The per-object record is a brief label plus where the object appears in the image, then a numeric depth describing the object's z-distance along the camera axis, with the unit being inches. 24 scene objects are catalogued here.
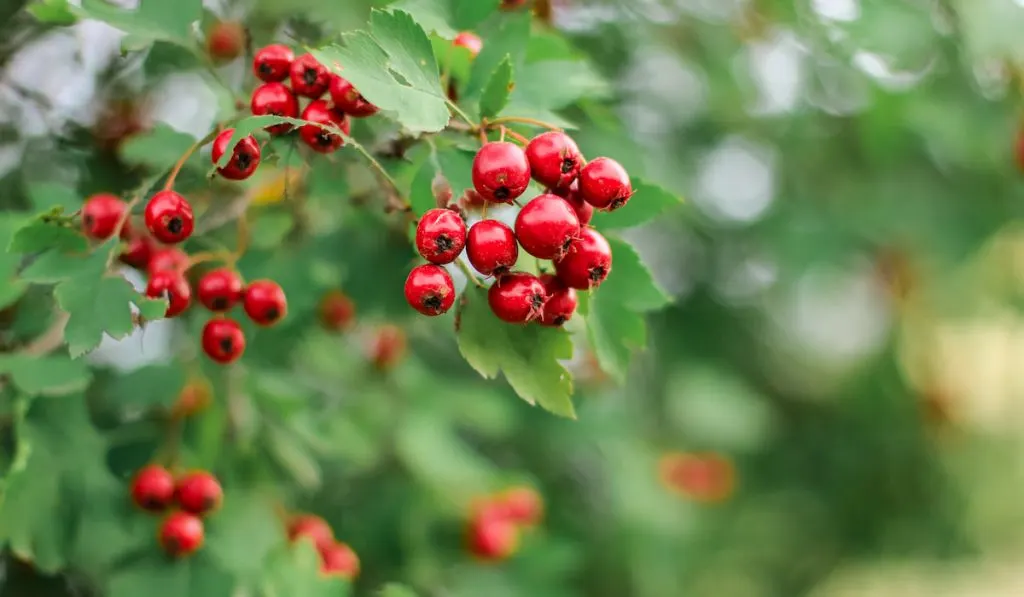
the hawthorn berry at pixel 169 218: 22.2
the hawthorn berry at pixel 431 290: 21.5
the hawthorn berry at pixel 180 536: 24.3
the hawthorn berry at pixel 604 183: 21.5
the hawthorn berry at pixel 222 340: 23.3
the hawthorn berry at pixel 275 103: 22.1
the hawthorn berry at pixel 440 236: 21.3
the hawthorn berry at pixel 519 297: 21.5
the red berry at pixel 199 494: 24.5
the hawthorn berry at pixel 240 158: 21.8
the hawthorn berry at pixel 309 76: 22.1
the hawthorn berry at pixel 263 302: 23.3
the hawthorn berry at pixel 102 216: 23.0
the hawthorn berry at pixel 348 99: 22.0
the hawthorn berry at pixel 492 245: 21.4
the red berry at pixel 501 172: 21.3
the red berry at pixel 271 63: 22.4
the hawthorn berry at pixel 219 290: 23.3
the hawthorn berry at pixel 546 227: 21.3
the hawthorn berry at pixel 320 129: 21.9
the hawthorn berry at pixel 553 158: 21.5
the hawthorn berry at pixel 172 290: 22.8
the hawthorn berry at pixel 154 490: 24.5
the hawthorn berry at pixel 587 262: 21.7
